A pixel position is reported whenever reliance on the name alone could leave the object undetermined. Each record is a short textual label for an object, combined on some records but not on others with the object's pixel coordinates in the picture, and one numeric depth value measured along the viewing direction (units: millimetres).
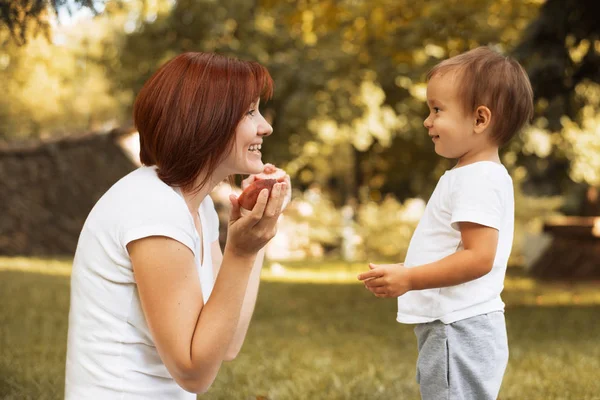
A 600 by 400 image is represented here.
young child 2852
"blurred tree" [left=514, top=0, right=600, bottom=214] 7977
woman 2150
